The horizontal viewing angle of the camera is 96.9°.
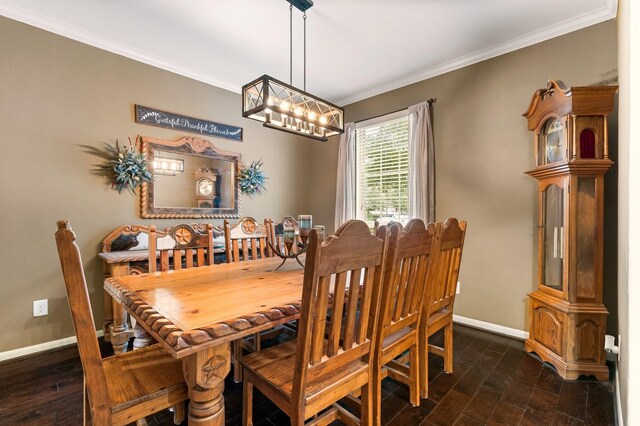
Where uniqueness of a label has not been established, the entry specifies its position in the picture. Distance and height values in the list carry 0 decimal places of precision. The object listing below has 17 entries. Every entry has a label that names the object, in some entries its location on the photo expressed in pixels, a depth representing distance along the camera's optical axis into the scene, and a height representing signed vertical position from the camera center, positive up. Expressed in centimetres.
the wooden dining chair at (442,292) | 178 -53
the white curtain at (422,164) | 327 +57
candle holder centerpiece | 200 -16
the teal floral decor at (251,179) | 374 +46
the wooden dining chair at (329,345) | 104 -55
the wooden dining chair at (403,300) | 137 -47
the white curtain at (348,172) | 407 +59
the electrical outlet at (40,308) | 243 -82
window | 364 +60
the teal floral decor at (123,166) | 277 +46
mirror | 305 +38
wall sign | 299 +104
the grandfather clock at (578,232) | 204 -14
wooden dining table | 101 -41
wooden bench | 237 -42
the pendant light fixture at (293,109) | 197 +81
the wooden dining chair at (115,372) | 91 -69
